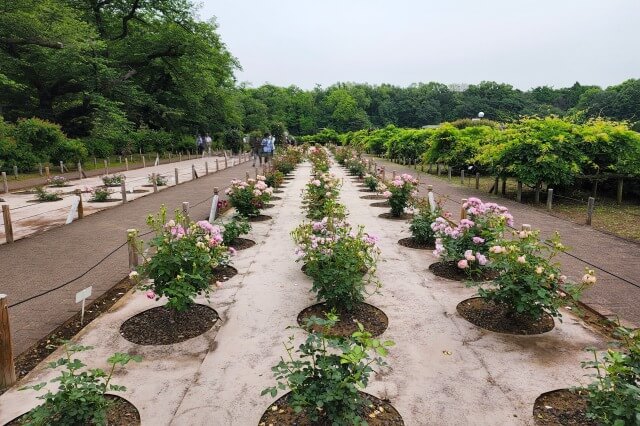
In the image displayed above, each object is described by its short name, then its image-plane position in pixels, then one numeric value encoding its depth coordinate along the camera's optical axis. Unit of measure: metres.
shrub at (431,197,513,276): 5.82
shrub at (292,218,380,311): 4.77
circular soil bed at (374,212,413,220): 10.88
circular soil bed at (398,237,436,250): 8.02
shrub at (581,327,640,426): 2.46
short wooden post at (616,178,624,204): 13.34
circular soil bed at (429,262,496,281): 6.16
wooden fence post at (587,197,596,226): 9.67
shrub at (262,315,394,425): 2.70
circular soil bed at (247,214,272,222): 10.57
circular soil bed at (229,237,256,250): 8.04
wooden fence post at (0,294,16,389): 3.49
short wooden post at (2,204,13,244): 8.30
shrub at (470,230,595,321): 4.25
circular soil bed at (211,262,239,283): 6.30
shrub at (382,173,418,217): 10.39
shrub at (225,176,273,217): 9.85
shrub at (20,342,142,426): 2.69
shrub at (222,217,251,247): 7.75
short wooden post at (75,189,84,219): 10.85
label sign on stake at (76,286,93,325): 4.35
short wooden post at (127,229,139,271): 6.34
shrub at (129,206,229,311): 4.39
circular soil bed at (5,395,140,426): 3.13
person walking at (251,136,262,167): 25.65
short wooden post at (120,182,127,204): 13.26
